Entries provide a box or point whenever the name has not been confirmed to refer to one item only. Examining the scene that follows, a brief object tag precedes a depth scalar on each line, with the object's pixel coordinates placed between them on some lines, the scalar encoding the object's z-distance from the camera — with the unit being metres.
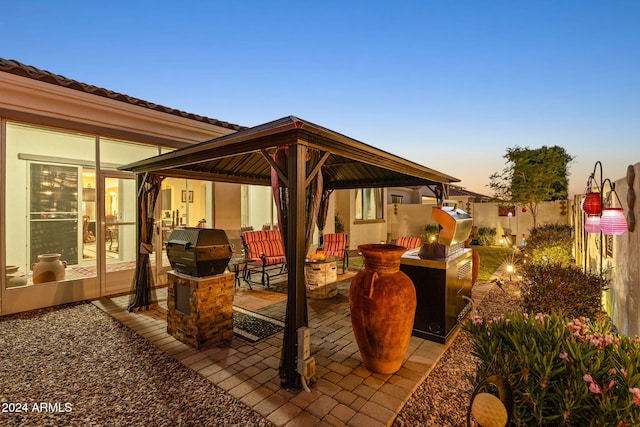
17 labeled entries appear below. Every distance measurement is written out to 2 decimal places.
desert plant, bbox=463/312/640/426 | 1.33
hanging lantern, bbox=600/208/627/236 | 2.86
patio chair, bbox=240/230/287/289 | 6.53
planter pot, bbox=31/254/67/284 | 5.09
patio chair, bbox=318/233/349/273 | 7.61
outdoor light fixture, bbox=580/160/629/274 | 2.88
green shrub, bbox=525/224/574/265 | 6.96
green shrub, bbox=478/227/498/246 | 14.33
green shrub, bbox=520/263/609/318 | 3.49
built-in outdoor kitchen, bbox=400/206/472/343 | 3.62
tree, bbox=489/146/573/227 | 11.79
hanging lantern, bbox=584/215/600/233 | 3.48
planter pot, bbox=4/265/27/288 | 4.71
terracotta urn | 2.75
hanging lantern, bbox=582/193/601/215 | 3.46
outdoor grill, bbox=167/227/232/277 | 3.49
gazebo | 2.75
